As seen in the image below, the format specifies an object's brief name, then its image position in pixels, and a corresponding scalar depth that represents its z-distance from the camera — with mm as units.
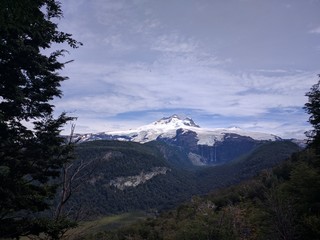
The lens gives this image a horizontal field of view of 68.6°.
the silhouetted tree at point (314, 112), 20032
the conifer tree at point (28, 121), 10312
